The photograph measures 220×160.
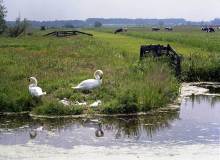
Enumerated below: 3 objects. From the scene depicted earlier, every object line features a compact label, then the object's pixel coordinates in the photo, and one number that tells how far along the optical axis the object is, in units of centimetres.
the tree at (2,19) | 8000
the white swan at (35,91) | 1804
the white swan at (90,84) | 1962
